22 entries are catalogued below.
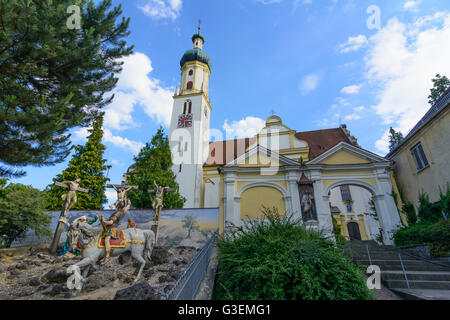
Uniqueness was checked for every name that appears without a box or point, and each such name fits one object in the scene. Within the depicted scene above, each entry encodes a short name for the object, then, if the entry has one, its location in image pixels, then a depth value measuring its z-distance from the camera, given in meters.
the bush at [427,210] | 10.30
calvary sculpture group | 6.38
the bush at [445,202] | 9.80
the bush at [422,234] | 8.56
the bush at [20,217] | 12.14
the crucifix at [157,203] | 11.09
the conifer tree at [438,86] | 22.36
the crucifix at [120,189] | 9.15
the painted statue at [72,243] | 8.58
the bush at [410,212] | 11.20
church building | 12.09
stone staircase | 6.29
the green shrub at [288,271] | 5.20
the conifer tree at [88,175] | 18.69
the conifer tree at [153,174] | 14.85
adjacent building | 10.46
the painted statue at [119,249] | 6.32
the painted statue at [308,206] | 12.03
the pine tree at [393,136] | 35.75
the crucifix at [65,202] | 10.88
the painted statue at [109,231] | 6.54
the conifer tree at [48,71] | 5.79
